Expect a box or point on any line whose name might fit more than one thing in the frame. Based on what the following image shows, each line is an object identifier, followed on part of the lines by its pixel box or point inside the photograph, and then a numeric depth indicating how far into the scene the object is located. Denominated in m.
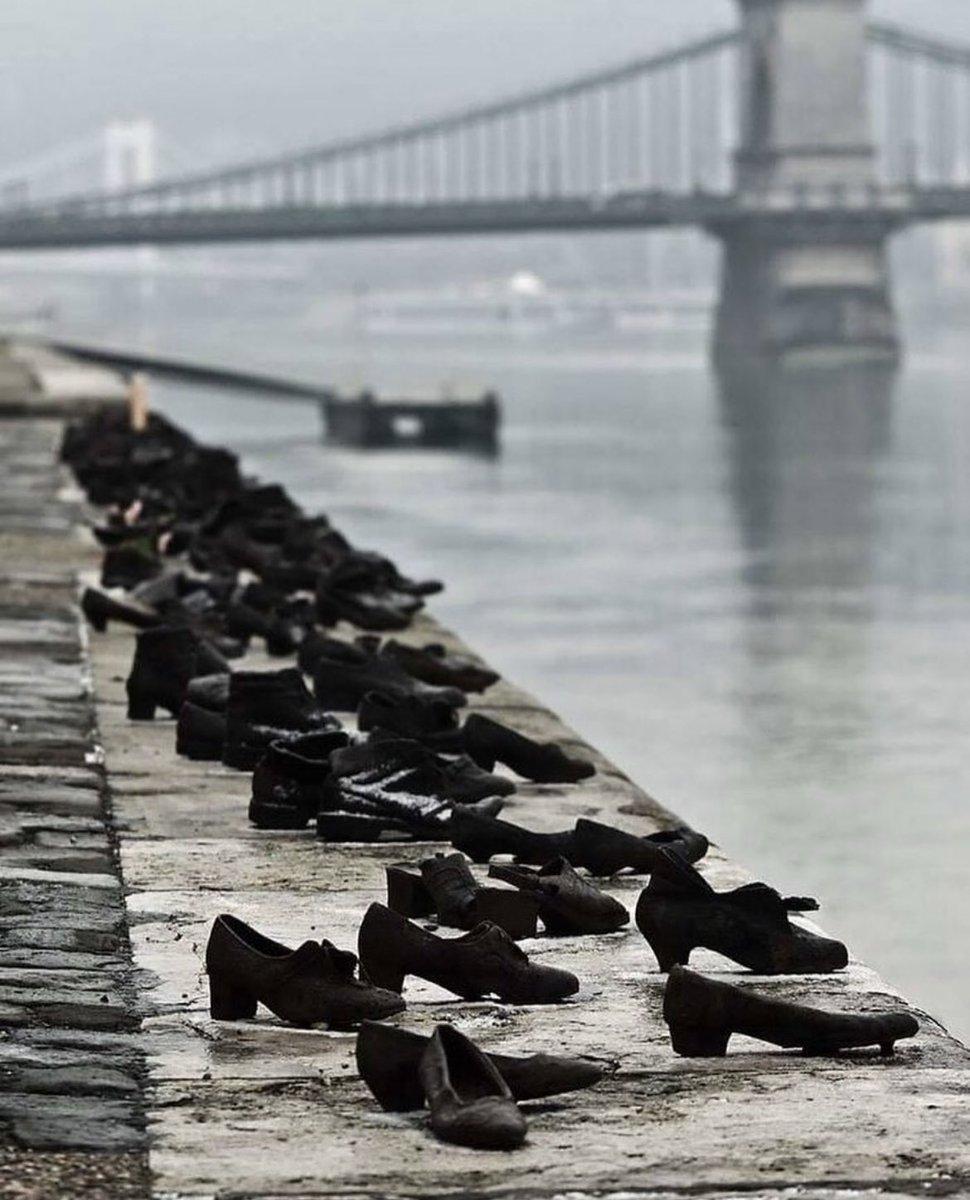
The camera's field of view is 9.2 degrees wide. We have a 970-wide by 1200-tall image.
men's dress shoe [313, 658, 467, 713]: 17.26
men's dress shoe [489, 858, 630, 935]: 10.92
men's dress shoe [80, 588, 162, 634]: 21.06
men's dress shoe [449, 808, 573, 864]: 12.30
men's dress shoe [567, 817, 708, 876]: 12.07
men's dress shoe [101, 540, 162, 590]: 24.54
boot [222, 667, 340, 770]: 15.00
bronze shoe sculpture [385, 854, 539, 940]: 10.79
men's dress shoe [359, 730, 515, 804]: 13.60
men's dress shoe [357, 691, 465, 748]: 15.08
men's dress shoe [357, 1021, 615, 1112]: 8.29
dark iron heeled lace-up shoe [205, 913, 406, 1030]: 9.34
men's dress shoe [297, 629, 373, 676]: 17.94
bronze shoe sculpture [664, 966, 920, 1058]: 9.02
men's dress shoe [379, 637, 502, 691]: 19.37
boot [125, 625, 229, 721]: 16.90
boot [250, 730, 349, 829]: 13.28
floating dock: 117.74
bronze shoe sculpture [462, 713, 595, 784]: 15.01
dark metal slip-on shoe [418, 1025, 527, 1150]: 7.89
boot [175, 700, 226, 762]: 15.44
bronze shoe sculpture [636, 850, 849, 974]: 10.25
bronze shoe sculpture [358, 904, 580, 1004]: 9.72
